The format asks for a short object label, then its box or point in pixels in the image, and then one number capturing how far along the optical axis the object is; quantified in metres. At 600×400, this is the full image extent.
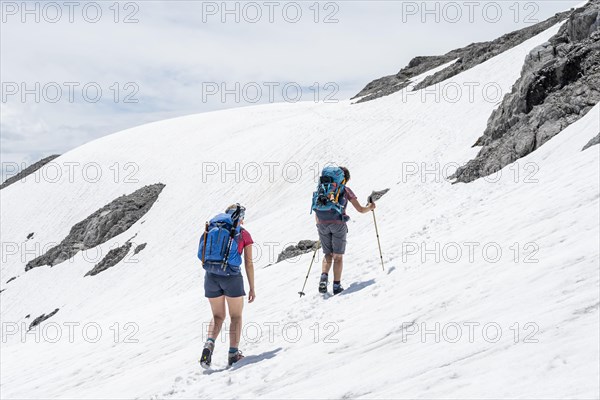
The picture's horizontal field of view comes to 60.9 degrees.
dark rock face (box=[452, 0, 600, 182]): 16.73
